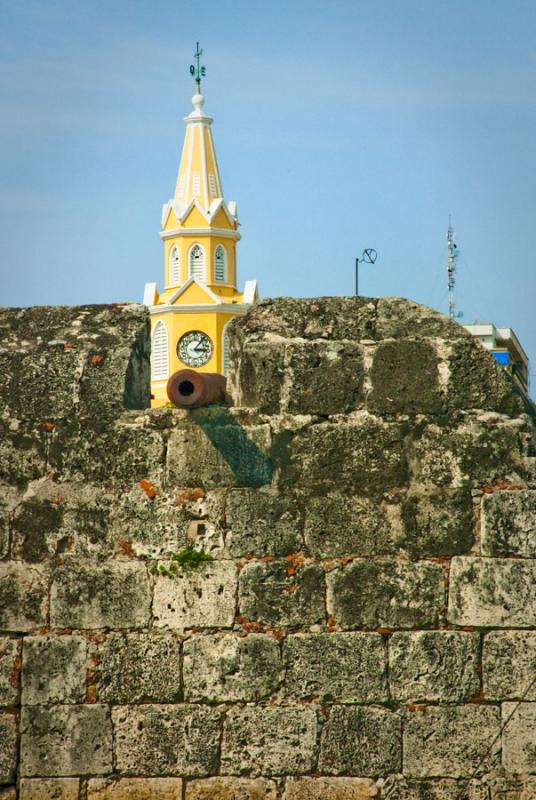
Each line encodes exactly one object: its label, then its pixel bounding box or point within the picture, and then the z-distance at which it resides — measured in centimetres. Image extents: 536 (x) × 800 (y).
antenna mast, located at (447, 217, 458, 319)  8356
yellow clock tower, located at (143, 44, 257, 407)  19562
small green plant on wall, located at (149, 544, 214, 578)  1404
